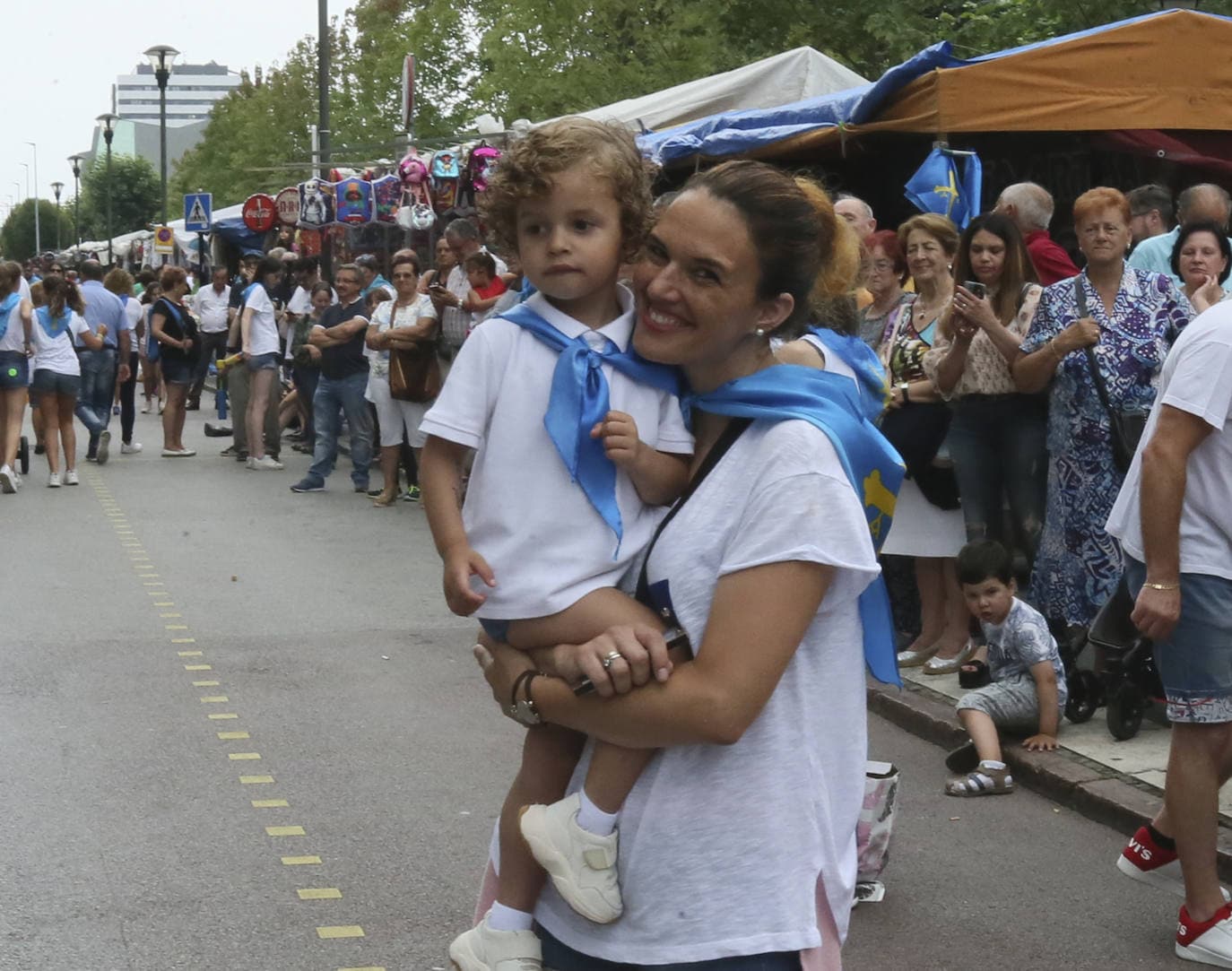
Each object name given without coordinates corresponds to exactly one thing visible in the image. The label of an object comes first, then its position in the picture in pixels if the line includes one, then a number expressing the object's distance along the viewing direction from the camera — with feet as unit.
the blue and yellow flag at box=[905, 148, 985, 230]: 31.40
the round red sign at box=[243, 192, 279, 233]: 90.38
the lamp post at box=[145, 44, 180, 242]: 122.21
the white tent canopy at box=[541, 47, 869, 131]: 48.08
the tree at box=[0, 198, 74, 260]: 470.80
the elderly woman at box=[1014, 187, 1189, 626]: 25.18
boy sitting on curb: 23.06
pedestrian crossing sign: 109.09
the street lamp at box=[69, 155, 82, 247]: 266.36
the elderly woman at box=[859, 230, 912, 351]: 28.68
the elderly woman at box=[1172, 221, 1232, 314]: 23.84
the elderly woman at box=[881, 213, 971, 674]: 28.27
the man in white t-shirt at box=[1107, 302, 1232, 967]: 15.10
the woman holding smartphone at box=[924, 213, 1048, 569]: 26.86
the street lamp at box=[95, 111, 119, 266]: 175.94
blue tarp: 32.60
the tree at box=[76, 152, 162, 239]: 350.23
